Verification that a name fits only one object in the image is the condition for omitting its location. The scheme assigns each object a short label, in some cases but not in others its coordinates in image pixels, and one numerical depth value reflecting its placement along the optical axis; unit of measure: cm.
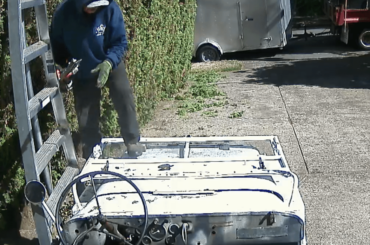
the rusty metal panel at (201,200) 308
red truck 1809
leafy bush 472
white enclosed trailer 1775
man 462
